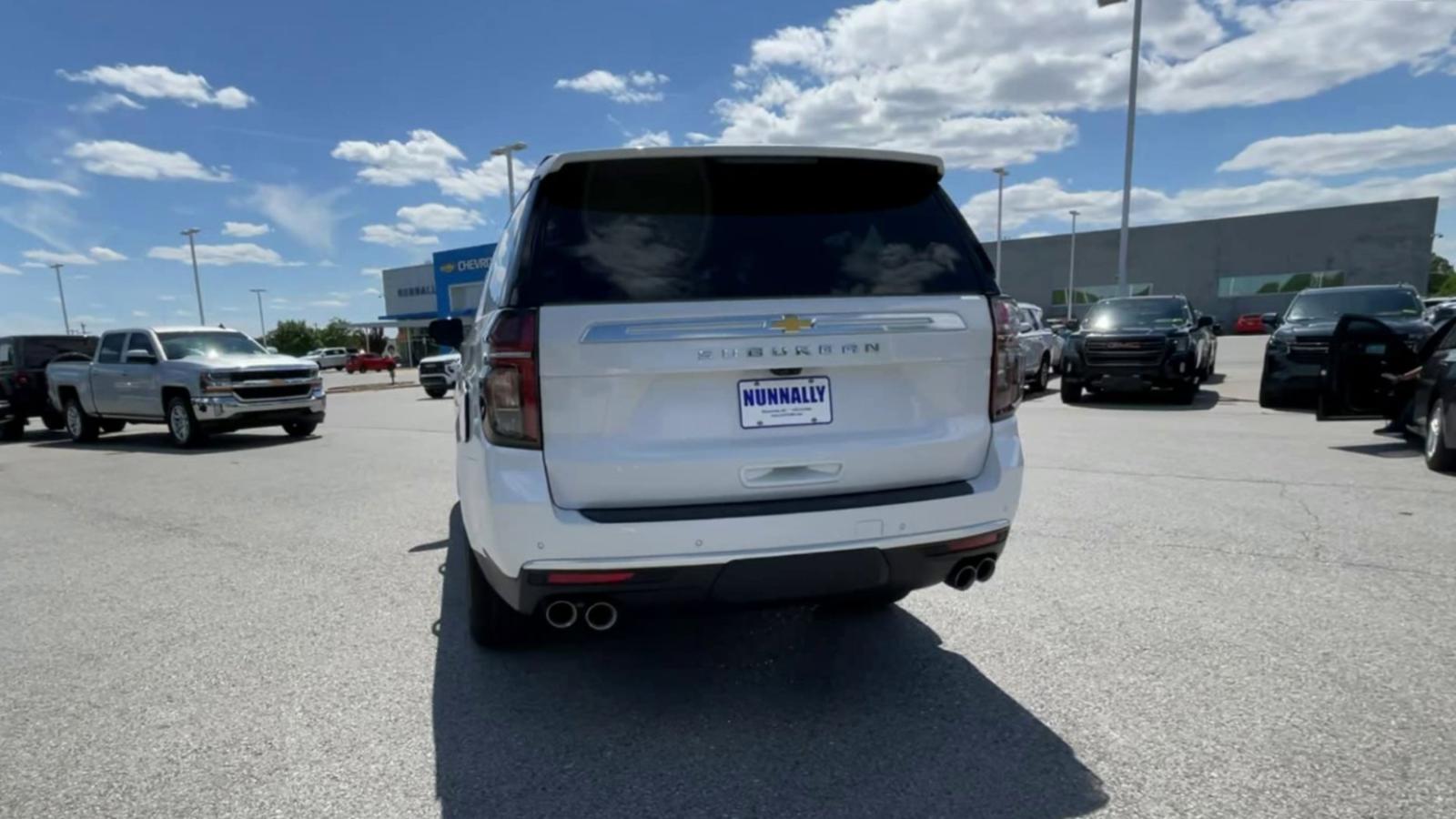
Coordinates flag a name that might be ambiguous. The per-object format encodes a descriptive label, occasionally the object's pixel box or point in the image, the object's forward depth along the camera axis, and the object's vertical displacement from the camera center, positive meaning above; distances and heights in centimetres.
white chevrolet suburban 262 -29
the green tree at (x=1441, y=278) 8988 +162
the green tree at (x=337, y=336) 9738 -229
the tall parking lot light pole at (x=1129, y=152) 2106 +390
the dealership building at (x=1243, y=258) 4847 +252
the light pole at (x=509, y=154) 3139 +609
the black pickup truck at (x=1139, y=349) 1342 -84
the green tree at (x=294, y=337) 9381 -231
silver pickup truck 1177 -98
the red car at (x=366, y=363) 5278 -304
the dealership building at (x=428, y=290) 4053 +147
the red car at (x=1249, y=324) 4625 -156
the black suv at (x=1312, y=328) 1173 -48
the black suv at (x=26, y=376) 1521 -98
